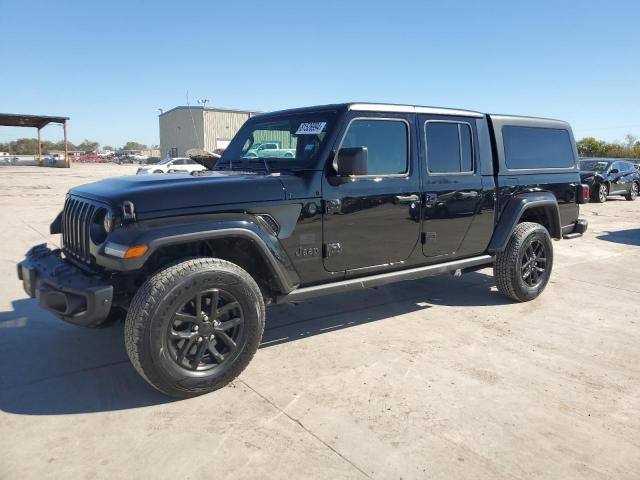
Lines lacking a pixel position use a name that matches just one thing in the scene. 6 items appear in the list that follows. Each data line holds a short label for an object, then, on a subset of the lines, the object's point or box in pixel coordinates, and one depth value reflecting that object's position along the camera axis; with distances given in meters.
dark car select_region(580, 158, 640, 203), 17.02
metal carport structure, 39.62
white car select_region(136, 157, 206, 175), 25.72
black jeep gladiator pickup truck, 2.88
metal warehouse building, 43.62
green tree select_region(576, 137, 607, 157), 48.72
